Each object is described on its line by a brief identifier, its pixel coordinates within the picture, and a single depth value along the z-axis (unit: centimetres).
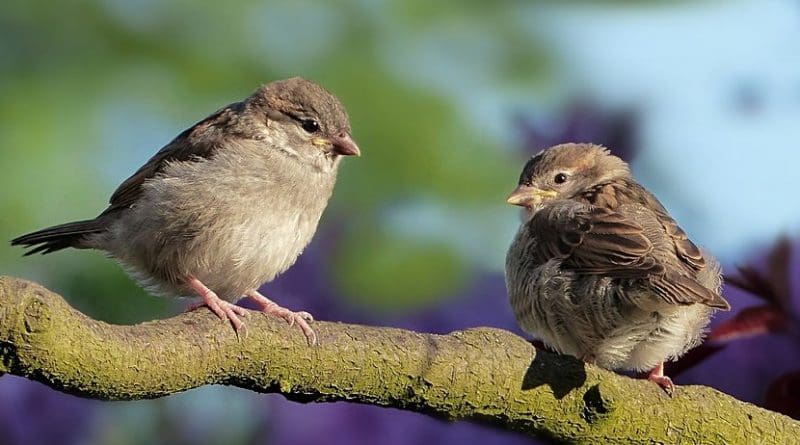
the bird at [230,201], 593
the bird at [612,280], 548
